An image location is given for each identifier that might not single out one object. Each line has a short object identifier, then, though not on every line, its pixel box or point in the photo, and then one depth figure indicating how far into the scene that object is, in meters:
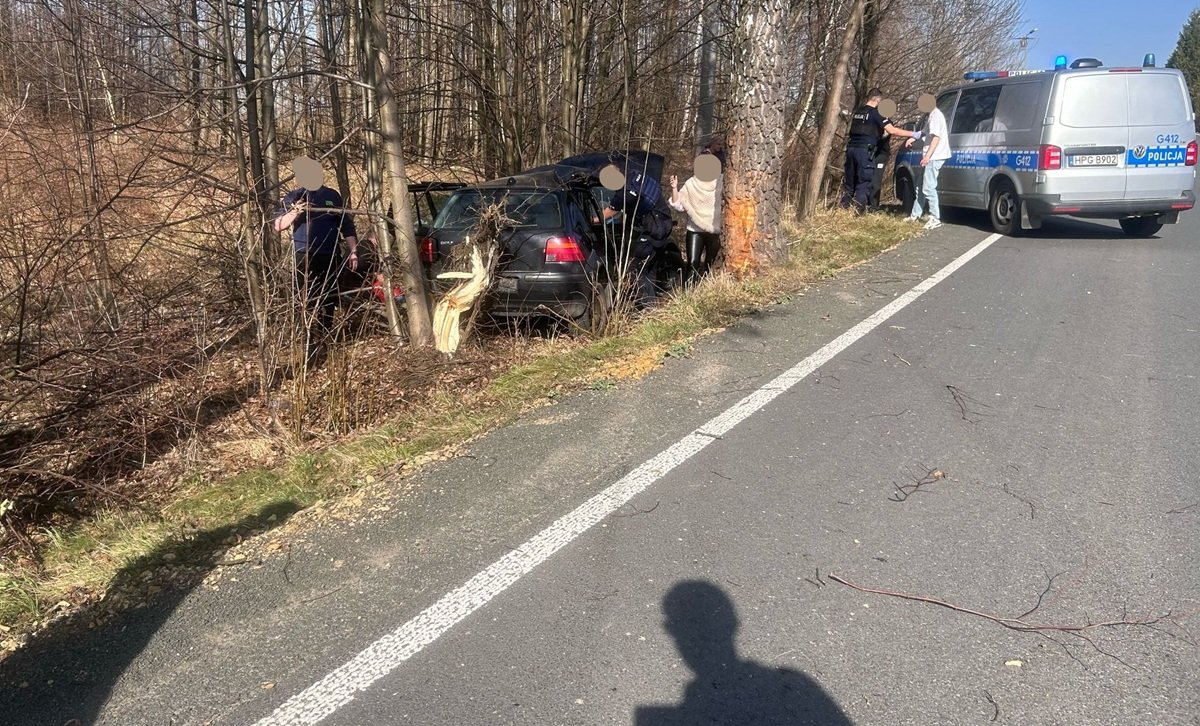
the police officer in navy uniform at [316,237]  6.02
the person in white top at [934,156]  12.11
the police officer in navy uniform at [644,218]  8.66
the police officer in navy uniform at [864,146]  12.95
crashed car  7.78
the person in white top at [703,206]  9.27
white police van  10.37
